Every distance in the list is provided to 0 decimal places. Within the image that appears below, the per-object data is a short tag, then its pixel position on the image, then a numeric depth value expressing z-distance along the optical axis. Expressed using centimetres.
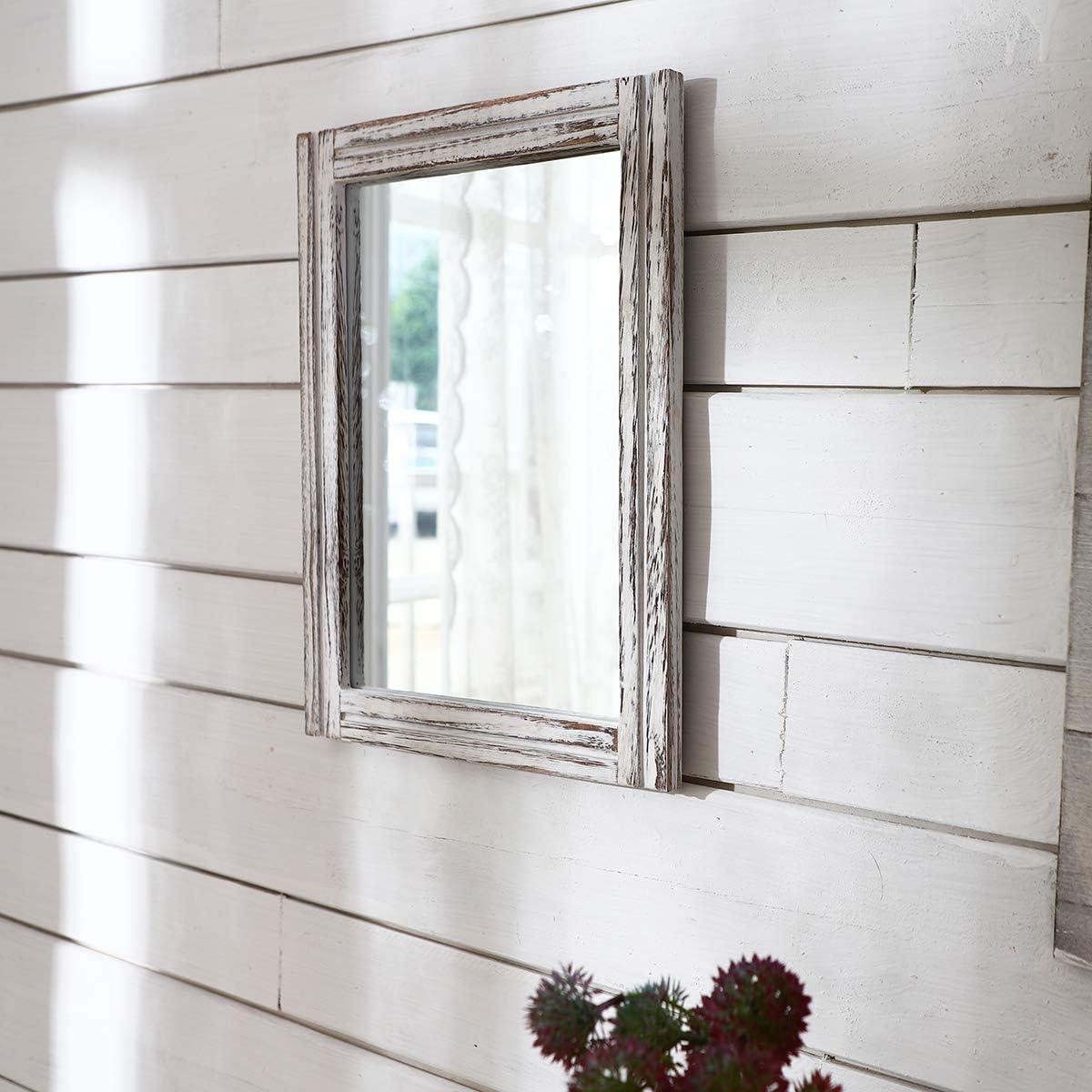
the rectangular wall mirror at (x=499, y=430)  89
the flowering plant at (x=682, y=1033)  58
